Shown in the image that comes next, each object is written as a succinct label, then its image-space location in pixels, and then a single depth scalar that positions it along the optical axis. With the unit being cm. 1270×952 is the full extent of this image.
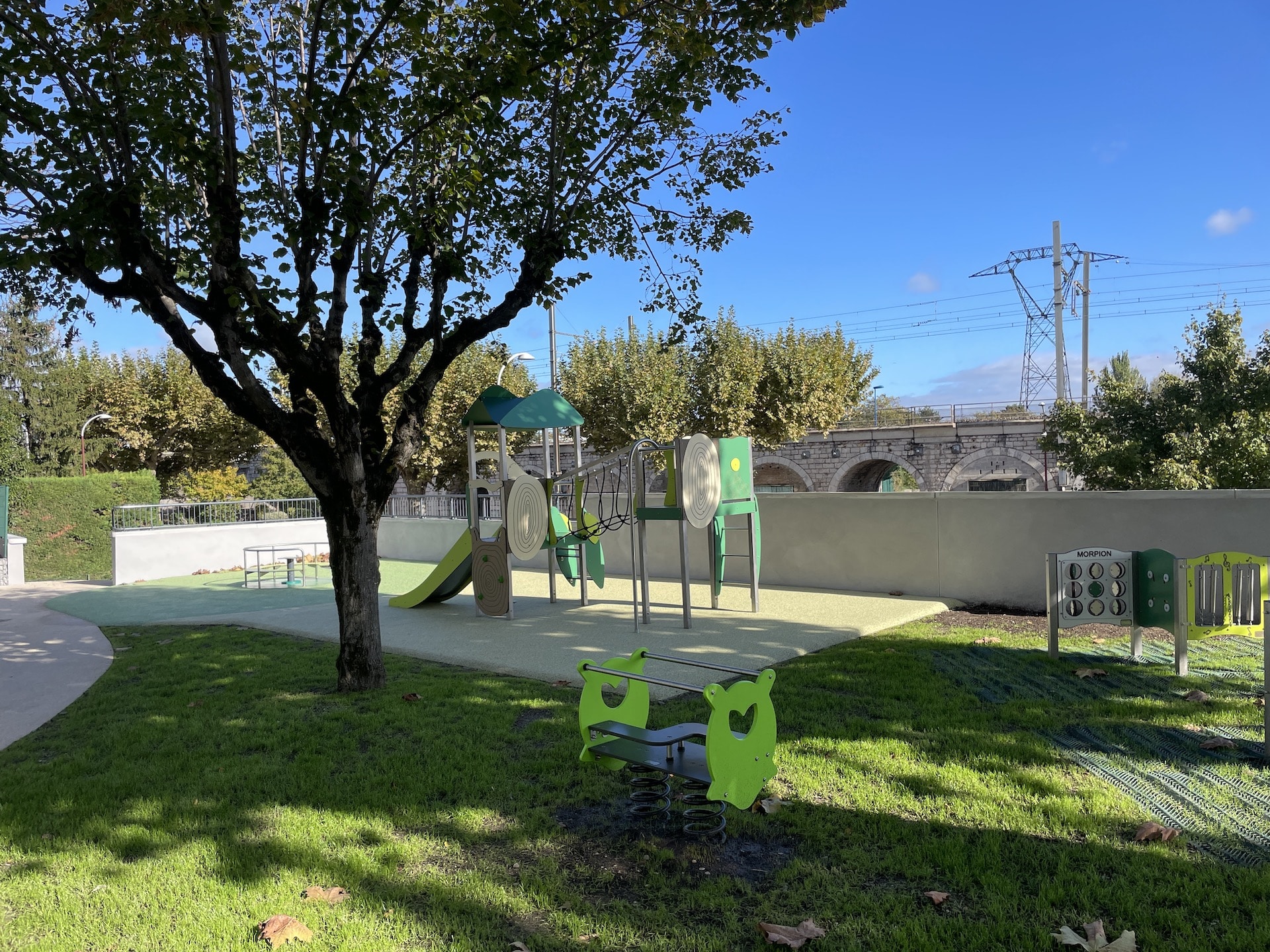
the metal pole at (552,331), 2447
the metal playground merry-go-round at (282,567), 1520
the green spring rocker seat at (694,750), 363
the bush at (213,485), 2575
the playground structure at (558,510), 902
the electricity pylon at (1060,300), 3412
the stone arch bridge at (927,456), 3881
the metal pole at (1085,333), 3581
